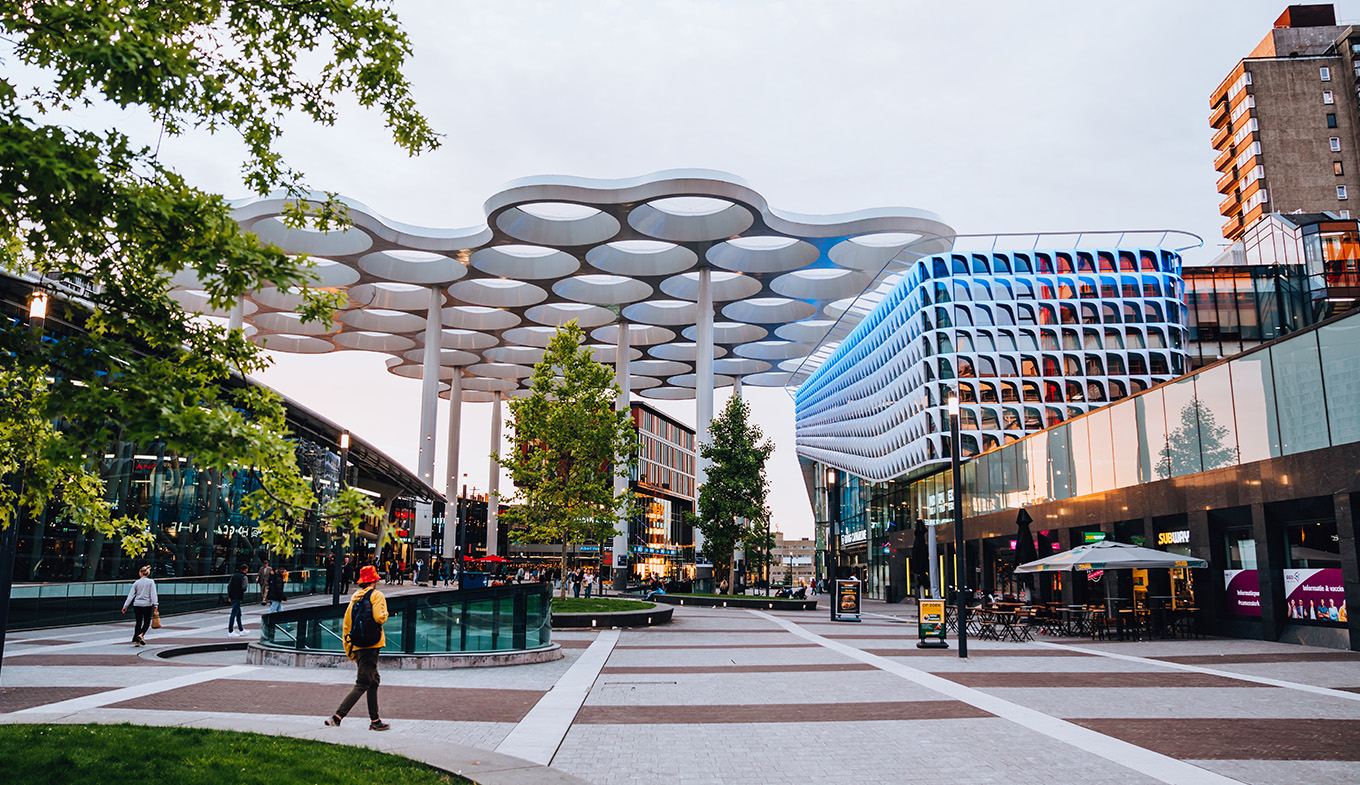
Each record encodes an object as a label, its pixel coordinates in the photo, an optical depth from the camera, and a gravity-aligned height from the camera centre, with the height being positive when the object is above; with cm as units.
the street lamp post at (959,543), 1784 +25
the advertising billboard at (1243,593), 2317 -89
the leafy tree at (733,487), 4828 +350
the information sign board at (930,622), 2111 -152
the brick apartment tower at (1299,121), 8412 +3931
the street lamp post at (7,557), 987 -5
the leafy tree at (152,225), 547 +205
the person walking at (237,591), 2225 -89
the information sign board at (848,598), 3512 -158
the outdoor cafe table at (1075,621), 2498 -182
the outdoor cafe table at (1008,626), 2377 -181
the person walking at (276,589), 2378 -90
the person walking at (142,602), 1877 -99
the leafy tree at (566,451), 3259 +363
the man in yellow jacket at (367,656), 962 -105
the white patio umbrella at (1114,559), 2241 -7
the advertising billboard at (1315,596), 2050 -86
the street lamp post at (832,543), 3322 +44
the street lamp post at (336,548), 2423 +15
